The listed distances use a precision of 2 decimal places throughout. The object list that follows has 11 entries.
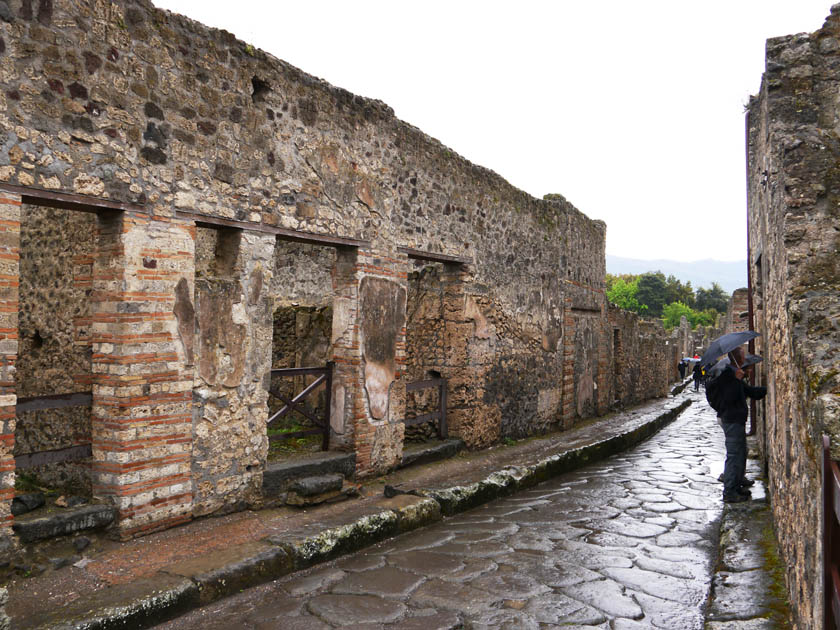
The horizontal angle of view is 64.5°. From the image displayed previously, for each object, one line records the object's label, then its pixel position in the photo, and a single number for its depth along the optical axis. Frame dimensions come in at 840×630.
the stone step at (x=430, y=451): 7.13
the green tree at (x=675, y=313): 60.22
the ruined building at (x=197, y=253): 4.06
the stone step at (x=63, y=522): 3.85
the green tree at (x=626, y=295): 64.94
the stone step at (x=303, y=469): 5.42
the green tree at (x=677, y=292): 66.69
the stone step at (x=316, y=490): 5.29
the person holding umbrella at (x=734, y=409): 5.89
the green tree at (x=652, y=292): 65.44
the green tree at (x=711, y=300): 70.50
